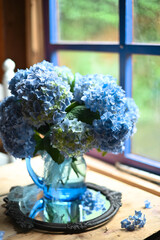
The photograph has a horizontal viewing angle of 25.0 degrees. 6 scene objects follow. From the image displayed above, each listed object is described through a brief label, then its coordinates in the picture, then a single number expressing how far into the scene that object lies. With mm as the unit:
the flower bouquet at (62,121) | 1120
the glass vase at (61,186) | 1295
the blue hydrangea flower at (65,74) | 1267
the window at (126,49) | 1833
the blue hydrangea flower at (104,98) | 1172
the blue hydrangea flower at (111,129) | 1159
